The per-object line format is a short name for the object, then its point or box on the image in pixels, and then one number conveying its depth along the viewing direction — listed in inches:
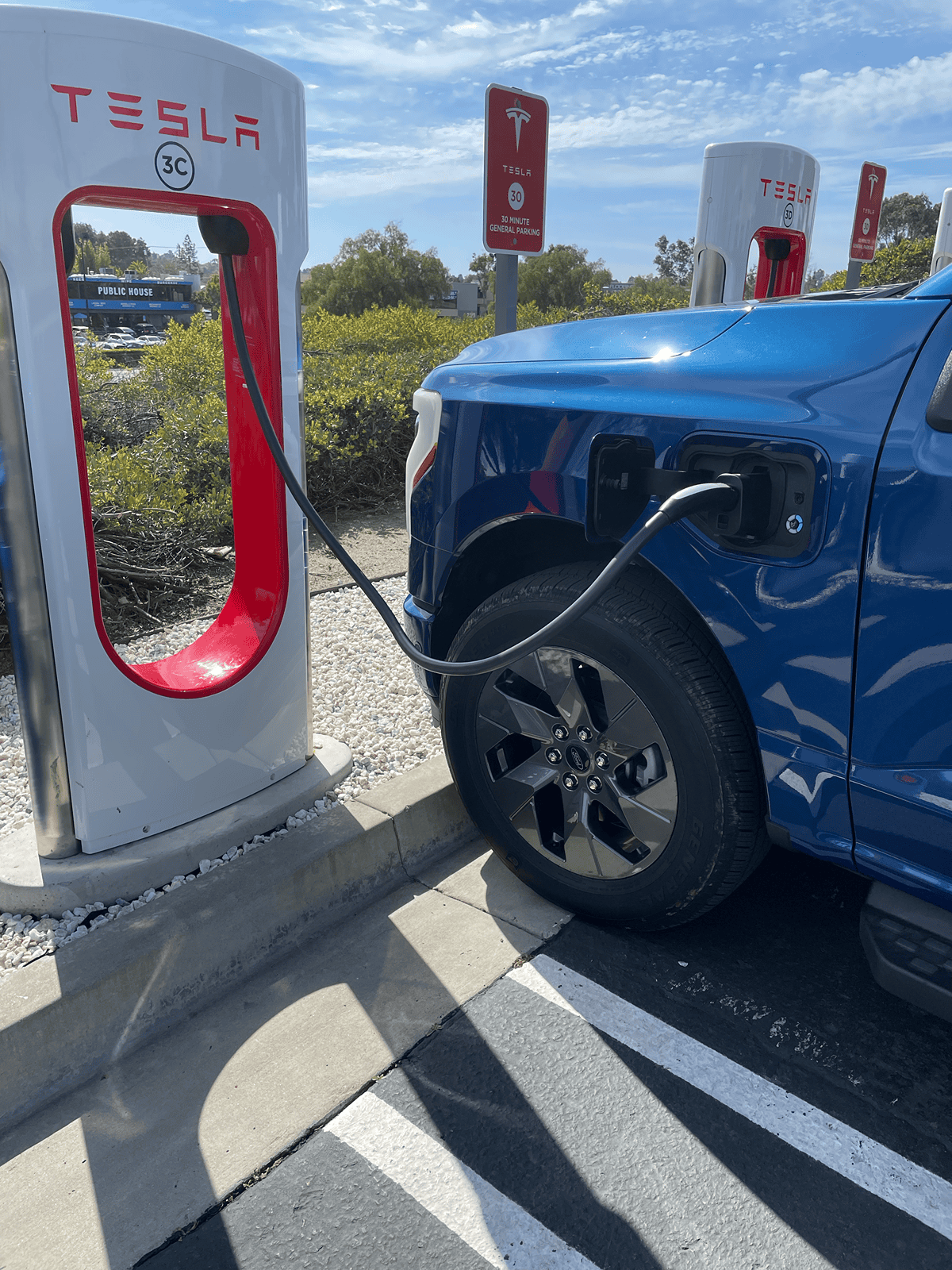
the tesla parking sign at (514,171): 173.2
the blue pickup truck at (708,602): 69.2
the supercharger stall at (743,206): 241.9
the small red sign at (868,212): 401.7
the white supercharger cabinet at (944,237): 358.3
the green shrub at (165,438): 181.5
